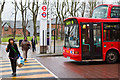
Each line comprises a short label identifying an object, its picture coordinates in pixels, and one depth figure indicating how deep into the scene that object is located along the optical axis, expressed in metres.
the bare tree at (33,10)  38.91
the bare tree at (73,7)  44.38
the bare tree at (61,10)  46.17
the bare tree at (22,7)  39.55
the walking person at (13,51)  9.98
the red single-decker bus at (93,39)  13.59
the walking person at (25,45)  15.58
